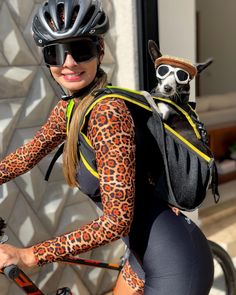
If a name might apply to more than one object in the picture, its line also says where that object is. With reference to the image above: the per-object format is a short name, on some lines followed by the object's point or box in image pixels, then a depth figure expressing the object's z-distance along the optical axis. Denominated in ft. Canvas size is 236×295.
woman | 3.72
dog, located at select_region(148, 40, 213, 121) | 6.00
